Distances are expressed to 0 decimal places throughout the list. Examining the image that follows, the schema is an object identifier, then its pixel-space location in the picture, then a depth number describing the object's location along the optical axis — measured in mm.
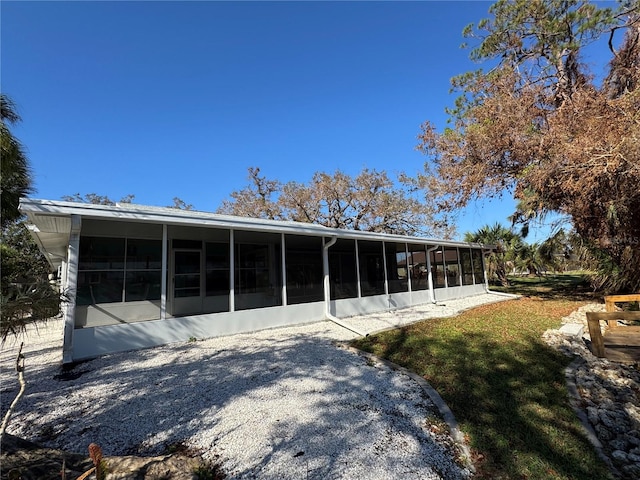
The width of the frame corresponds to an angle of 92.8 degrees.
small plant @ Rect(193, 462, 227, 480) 2555
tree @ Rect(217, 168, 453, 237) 22984
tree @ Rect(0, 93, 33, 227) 7672
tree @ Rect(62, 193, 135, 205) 25712
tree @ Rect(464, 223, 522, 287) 18719
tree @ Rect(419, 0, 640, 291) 8961
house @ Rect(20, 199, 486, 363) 6125
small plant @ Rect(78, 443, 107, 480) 1367
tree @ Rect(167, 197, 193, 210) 29678
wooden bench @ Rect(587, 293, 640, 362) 5230
